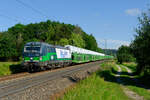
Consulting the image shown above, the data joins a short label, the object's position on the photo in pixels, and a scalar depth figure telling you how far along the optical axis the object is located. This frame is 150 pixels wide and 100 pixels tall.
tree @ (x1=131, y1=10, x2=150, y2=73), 19.30
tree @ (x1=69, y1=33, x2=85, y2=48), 75.94
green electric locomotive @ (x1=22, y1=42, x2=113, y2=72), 21.60
